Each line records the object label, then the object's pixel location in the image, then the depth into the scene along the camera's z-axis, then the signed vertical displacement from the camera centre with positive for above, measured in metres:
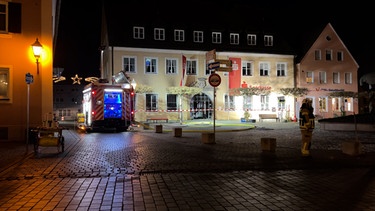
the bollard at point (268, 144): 12.16 -1.01
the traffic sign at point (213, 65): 14.63 +1.92
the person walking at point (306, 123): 10.78 -0.30
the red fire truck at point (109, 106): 21.61 +0.50
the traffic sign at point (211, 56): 16.16 +2.53
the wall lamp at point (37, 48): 14.70 +2.65
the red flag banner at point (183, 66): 34.31 +4.38
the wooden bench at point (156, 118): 31.04 -0.33
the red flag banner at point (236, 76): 36.88 +3.70
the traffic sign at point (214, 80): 14.64 +1.33
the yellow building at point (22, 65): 15.34 +2.12
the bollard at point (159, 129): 21.14 -0.84
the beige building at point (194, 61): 34.16 +5.06
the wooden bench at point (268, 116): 32.88 -0.26
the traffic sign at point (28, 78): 12.48 +1.23
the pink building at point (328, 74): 39.09 +4.09
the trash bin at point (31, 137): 14.97 -0.88
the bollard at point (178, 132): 18.37 -0.89
